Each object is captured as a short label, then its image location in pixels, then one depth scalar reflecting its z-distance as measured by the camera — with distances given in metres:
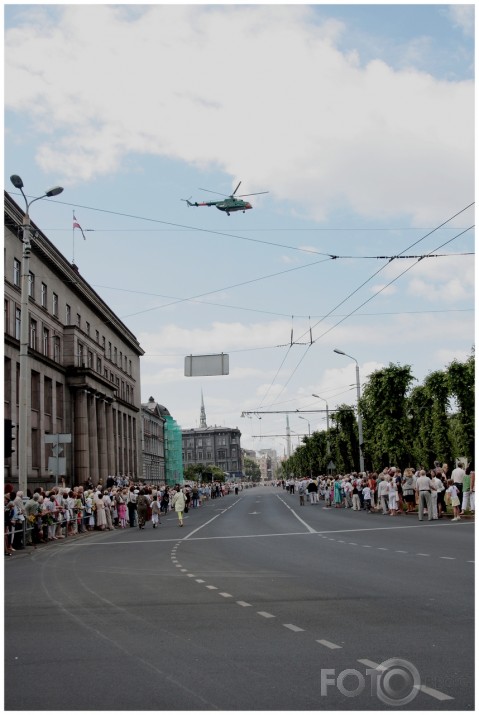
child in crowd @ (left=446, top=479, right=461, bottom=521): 27.76
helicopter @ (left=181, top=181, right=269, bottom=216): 28.38
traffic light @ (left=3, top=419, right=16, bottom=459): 19.36
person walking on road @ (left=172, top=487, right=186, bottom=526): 34.65
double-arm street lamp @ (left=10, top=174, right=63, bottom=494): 25.62
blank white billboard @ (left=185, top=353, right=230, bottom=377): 34.22
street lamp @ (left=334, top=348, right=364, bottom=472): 52.13
